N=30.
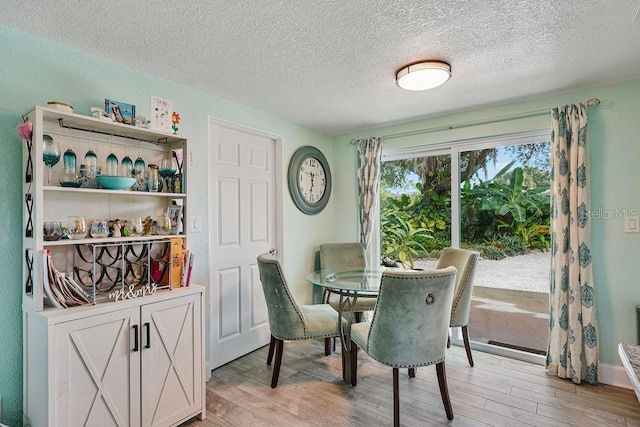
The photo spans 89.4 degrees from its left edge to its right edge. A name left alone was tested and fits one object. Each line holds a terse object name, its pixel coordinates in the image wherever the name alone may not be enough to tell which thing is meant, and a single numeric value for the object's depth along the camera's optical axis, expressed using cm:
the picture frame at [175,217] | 209
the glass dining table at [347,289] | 236
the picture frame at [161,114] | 206
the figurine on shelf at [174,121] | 219
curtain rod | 249
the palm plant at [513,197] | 288
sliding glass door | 287
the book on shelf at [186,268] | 208
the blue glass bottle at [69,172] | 168
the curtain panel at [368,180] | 362
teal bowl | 175
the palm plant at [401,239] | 351
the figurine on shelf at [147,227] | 200
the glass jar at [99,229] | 176
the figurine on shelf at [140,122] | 195
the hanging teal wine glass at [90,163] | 178
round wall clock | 346
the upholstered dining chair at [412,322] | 184
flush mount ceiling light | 206
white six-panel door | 278
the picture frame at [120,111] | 184
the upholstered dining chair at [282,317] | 233
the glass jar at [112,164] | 185
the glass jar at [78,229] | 170
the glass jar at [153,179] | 203
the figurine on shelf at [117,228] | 184
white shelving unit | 150
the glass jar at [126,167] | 194
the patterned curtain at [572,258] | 243
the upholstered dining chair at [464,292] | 257
